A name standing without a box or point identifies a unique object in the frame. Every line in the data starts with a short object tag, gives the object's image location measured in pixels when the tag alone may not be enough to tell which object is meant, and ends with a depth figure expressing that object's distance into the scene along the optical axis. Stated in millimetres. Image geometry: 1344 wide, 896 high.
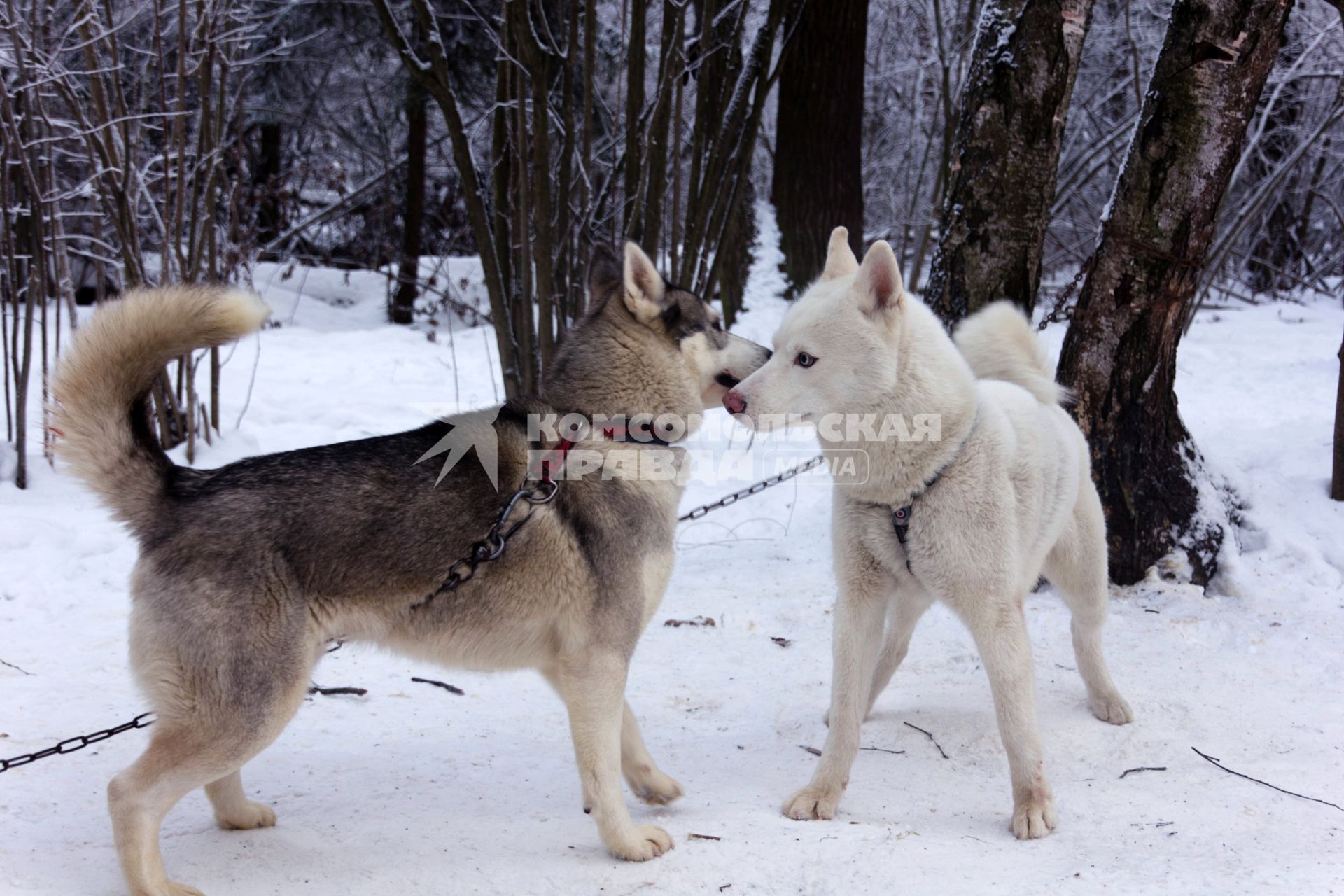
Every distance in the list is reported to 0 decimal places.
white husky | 2861
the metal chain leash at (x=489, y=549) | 2660
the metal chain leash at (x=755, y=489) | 4404
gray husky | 2379
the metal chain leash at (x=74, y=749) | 2656
